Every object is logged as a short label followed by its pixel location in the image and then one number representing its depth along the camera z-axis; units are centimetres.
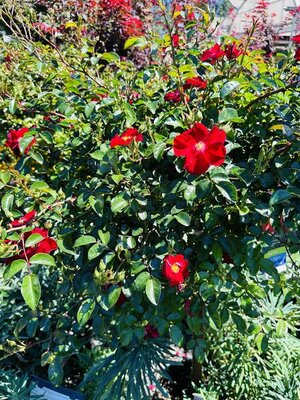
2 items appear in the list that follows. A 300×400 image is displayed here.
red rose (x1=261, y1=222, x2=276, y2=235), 120
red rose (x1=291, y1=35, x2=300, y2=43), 129
